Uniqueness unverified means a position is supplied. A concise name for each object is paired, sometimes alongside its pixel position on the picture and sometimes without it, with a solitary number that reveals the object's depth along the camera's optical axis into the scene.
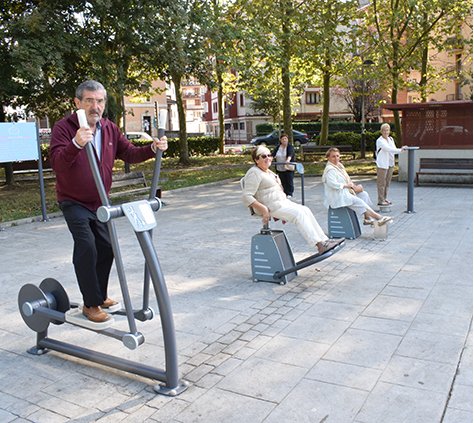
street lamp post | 22.39
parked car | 36.98
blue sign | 9.90
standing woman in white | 9.88
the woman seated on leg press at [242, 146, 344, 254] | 5.69
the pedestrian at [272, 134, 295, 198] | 11.66
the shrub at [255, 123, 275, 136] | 46.17
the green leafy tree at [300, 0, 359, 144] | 17.92
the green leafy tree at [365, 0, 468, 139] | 17.44
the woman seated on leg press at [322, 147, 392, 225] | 7.50
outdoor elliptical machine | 3.20
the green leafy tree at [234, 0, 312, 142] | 15.07
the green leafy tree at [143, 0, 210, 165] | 12.58
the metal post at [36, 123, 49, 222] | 10.21
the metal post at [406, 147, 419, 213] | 9.43
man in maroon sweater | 3.56
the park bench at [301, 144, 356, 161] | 21.89
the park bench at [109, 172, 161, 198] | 11.16
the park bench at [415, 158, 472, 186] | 13.51
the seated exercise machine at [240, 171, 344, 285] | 5.54
